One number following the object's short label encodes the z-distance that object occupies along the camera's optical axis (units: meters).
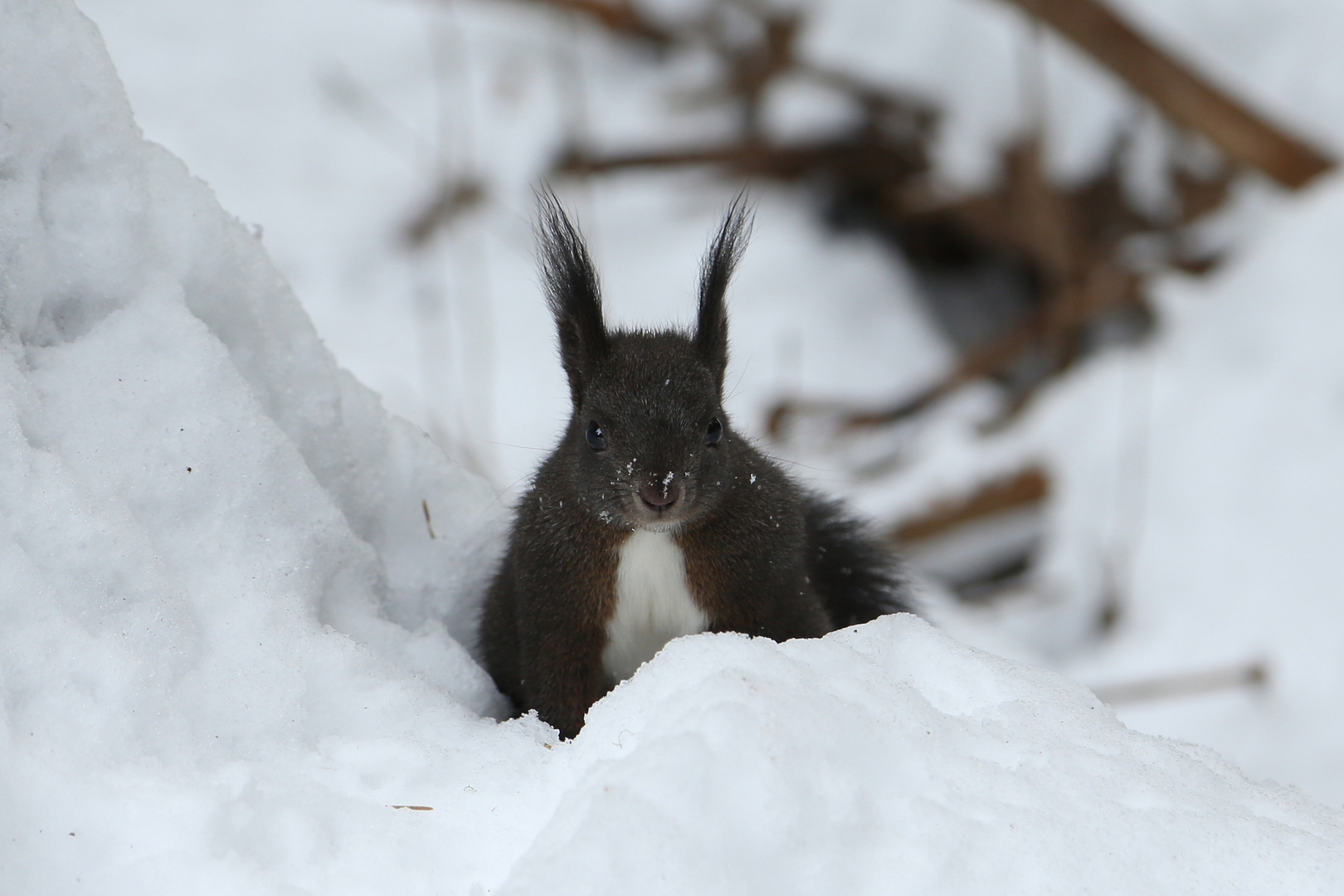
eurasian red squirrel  4.00
